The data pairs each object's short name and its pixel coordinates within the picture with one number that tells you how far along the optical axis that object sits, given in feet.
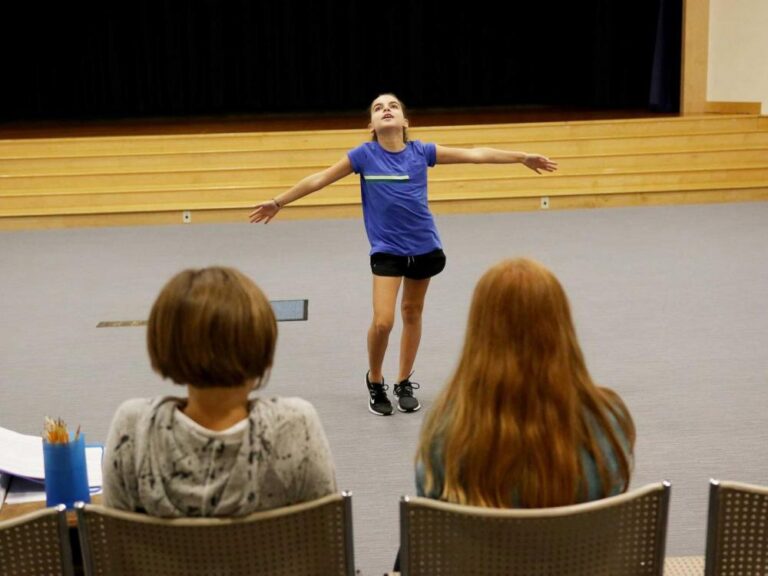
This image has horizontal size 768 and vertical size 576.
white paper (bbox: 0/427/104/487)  6.98
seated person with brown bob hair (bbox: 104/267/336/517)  5.27
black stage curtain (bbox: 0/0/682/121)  44.68
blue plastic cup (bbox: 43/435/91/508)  6.15
